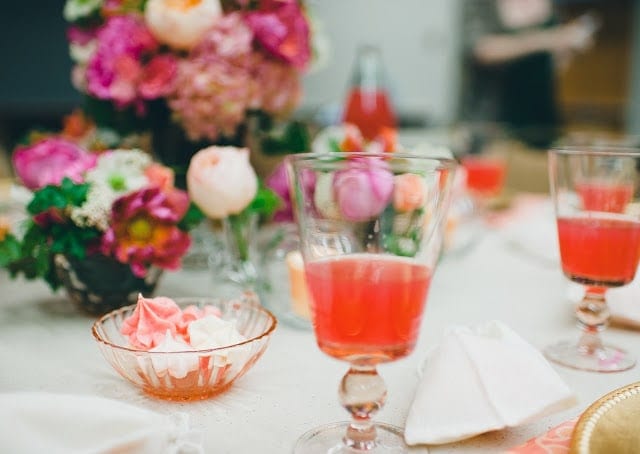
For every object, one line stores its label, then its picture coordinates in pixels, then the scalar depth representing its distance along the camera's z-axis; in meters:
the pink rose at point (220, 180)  0.98
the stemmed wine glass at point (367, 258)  0.58
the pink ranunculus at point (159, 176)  0.96
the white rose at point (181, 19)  1.10
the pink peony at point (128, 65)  1.13
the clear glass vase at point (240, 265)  1.08
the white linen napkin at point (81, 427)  0.55
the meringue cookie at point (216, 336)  0.69
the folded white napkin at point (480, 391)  0.62
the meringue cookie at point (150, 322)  0.71
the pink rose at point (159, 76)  1.14
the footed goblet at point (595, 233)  0.85
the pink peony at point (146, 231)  0.91
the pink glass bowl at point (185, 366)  0.67
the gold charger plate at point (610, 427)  0.56
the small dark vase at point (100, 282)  0.94
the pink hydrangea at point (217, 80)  1.14
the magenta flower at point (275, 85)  1.22
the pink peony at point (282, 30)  1.18
